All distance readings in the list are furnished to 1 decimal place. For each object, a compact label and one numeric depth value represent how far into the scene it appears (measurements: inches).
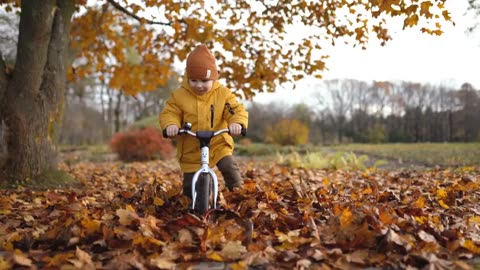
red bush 609.9
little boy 137.6
